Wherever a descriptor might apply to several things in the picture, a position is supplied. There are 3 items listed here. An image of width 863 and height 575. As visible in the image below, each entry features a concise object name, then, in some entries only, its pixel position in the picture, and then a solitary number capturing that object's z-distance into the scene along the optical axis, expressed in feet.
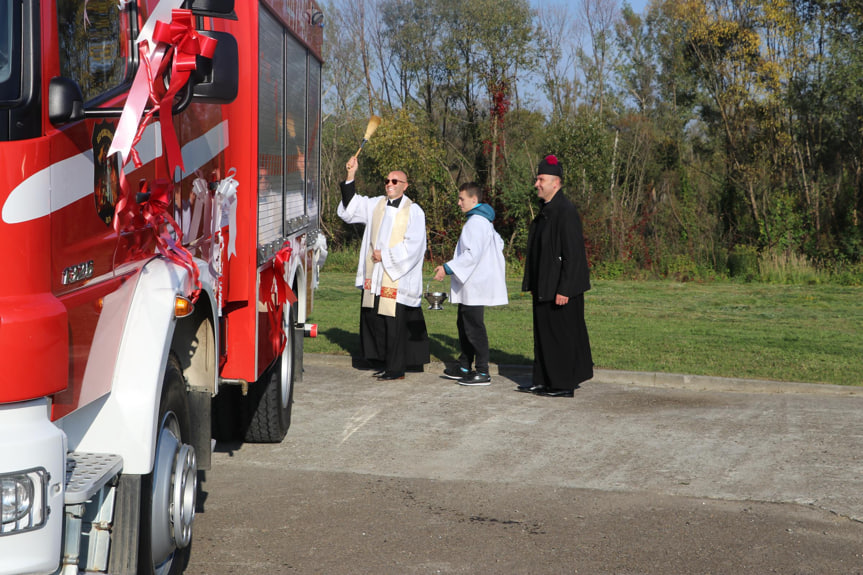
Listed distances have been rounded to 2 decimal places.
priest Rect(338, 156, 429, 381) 32.42
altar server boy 32.60
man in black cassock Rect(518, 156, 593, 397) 29.96
